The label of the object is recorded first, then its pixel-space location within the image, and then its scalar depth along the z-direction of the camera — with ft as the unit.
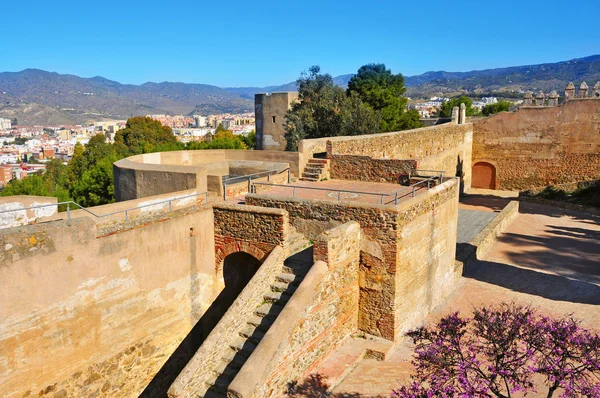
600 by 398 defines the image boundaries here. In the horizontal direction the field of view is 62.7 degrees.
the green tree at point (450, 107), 179.52
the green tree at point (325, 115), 78.59
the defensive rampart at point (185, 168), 39.83
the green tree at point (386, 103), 111.55
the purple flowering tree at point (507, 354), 18.58
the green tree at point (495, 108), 180.04
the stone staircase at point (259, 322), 26.76
